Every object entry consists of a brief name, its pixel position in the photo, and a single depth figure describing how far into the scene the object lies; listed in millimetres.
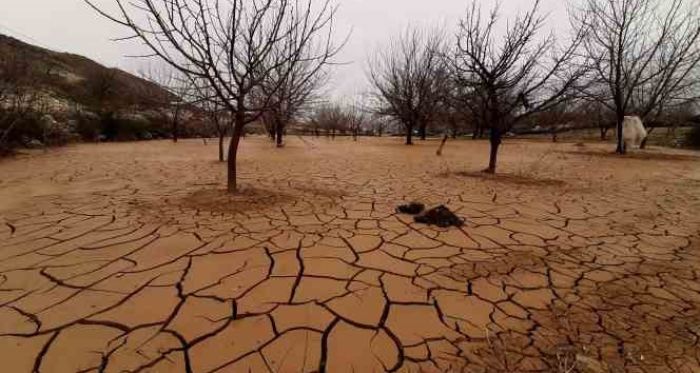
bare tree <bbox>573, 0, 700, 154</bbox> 10414
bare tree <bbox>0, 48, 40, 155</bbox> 8703
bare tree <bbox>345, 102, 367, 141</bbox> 29206
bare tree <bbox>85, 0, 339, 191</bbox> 3740
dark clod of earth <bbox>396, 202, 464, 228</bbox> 3559
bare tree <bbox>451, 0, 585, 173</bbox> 6199
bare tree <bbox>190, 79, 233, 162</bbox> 8469
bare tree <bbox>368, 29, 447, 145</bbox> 16719
